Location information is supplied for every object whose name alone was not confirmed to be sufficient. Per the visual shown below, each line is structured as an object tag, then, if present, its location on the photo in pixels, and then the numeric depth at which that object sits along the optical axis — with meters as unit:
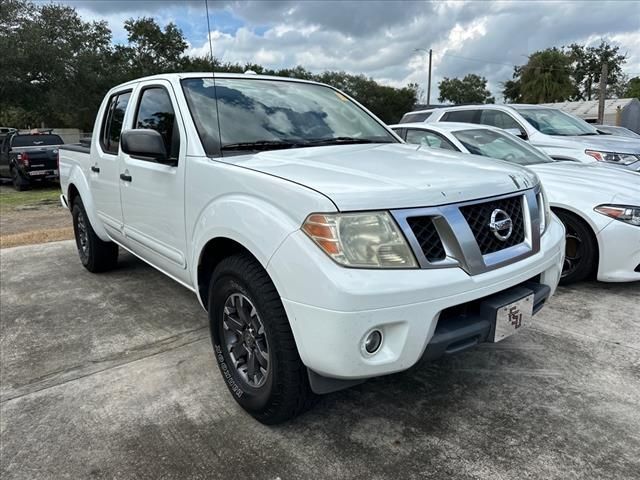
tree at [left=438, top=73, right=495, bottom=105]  64.31
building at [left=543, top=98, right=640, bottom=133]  31.41
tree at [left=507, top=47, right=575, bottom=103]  42.50
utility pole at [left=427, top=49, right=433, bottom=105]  38.21
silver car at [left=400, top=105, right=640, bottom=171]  6.99
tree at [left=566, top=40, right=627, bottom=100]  58.81
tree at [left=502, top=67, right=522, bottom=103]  50.44
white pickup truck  1.97
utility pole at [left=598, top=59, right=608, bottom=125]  27.91
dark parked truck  13.66
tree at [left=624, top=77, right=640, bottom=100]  52.85
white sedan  4.06
